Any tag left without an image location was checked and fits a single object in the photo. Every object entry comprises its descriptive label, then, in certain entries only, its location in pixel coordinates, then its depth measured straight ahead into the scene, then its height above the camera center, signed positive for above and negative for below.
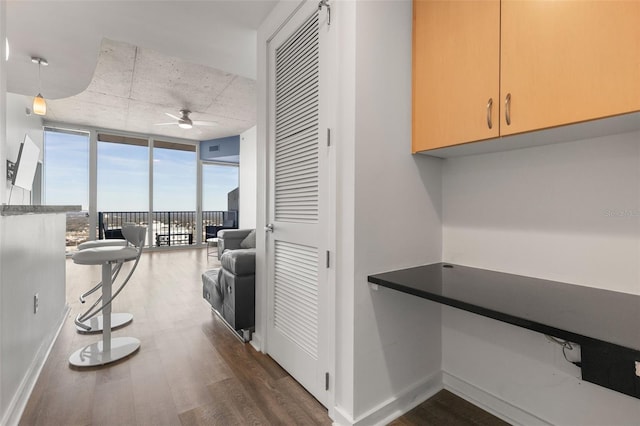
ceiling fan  5.42 +1.70
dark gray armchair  2.45 -0.67
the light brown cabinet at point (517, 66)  1.02 +0.61
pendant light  2.99 +1.11
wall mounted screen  3.09 +0.50
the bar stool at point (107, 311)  2.19 -0.79
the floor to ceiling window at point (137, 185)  6.56 +0.60
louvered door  1.73 +0.04
